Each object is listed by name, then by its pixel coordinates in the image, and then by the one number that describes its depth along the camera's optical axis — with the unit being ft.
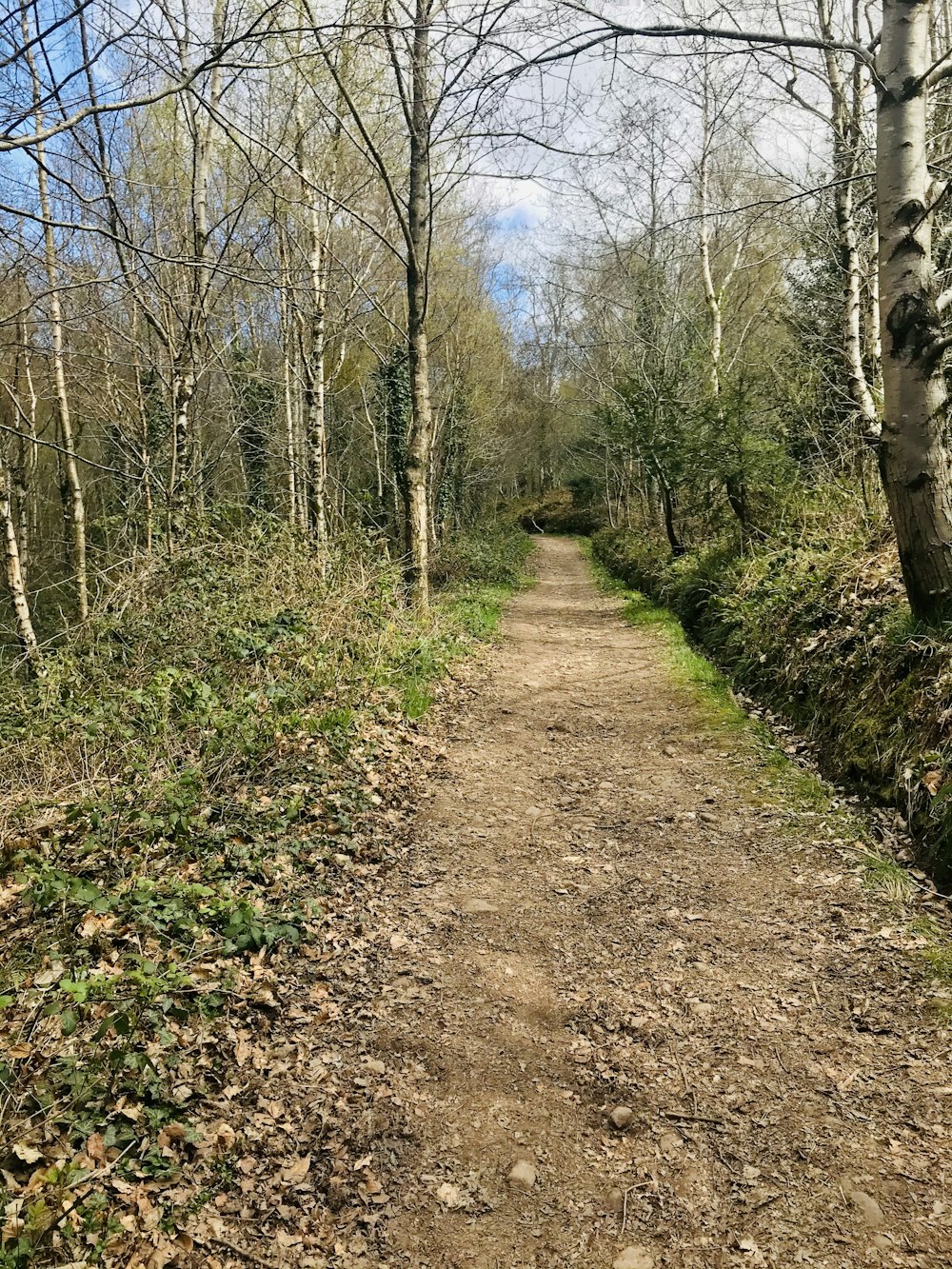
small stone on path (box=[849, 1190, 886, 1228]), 7.11
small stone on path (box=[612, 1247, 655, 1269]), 7.06
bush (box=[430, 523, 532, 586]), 55.57
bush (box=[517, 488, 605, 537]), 123.95
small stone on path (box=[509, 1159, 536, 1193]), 7.96
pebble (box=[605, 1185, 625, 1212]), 7.64
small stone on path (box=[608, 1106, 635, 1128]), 8.60
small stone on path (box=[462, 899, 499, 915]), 13.10
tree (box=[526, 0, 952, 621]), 13.78
